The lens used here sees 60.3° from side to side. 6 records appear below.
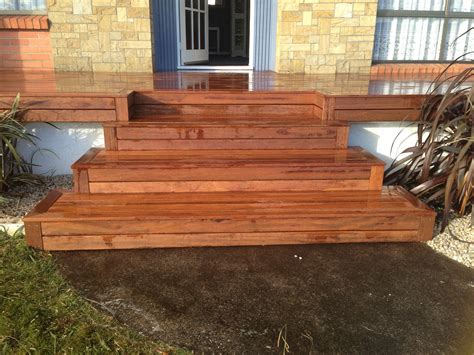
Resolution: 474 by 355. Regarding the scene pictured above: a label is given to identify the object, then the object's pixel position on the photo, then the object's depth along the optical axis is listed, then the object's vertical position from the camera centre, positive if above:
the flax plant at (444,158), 2.65 -0.73
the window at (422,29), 5.89 +0.24
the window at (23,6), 5.33 +0.46
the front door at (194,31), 5.91 +0.20
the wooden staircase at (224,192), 2.35 -0.92
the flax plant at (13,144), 2.85 -0.71
